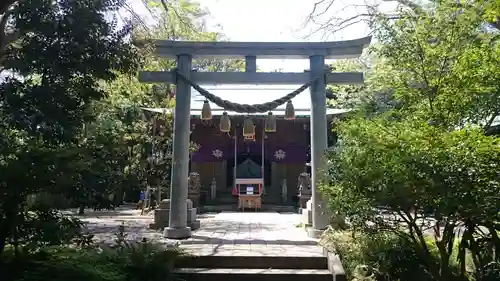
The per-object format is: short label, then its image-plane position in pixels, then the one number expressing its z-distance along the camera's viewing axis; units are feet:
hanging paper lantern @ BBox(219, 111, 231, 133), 29.66
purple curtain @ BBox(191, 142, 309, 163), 56.03
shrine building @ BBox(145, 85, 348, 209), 54.70
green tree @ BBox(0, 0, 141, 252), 15.64
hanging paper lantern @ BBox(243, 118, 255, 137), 29.96
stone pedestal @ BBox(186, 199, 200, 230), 30.78
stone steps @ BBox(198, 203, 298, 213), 51.57
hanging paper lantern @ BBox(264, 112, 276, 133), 30.78
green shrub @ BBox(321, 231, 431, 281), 18.07
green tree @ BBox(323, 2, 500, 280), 13.83
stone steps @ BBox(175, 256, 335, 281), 18.86
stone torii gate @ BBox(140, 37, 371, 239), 27.14
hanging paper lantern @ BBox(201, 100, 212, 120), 29.35
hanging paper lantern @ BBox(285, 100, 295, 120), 30.05
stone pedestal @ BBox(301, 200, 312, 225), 29.63
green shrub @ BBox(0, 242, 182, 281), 14.05
